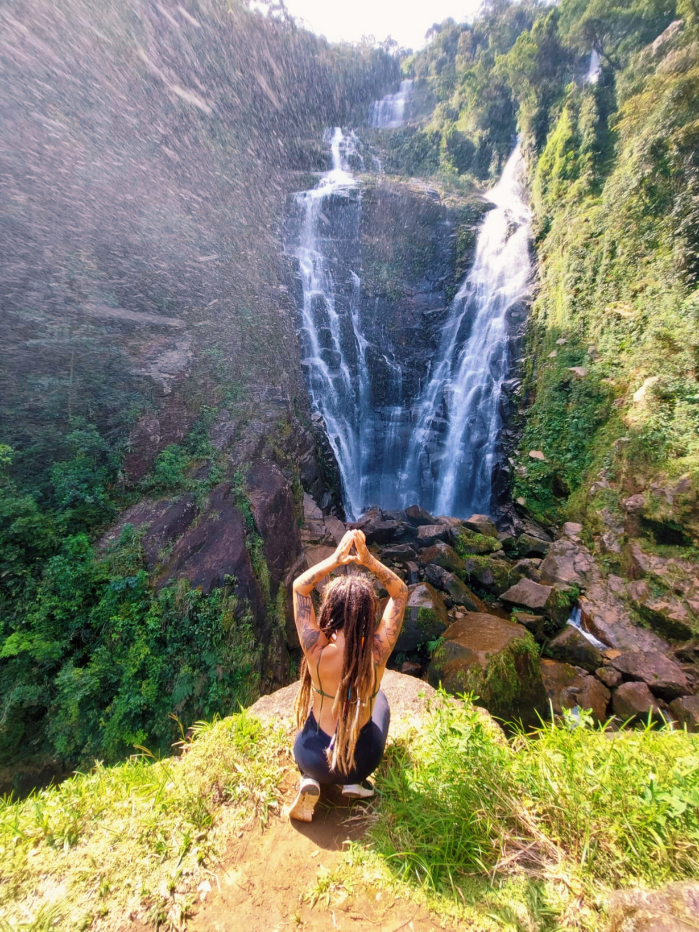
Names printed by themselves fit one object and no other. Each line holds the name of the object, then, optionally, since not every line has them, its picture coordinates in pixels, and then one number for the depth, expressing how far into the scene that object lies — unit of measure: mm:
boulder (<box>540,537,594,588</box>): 7922
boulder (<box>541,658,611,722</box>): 5477
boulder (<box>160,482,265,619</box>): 5844
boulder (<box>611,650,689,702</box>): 5590
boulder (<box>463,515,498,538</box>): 9938
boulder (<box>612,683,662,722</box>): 5332
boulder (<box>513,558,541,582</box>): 8148
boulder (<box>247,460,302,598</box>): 6968
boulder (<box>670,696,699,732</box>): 5051
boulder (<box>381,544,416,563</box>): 8438
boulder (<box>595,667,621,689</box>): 5824
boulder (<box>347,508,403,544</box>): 9164
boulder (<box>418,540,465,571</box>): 8086
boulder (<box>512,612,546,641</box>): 6851
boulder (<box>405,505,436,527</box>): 10117
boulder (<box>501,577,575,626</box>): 7164
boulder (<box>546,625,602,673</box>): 6195
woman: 1838
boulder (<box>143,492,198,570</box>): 5880
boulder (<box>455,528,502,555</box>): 8875
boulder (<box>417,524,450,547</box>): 8953
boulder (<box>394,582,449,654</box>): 6246
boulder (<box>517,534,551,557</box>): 8897
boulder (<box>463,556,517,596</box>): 7793
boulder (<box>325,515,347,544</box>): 8969
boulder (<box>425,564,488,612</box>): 7215
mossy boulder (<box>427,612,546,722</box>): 4859
